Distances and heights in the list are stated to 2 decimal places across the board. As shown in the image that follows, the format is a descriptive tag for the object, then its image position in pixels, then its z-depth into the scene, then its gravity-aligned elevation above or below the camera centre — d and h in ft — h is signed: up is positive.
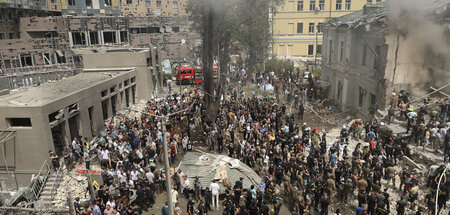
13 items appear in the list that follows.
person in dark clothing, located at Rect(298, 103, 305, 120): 82.94 -20.31
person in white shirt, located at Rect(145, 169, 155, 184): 47.42 -20.24
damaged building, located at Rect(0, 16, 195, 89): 114.01 -2.59
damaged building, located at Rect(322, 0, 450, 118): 67.51 -4.73
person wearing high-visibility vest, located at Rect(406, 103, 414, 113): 64.44 -15.36
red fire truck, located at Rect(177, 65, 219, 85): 123.97 -15.95
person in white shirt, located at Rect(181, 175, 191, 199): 47.60 -21.88
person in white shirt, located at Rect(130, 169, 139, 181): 47.52 -20.09
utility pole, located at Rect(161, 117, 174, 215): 32.18 -13.97
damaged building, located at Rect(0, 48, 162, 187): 53.83 -14.06
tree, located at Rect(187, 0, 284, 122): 105.83 +1.28
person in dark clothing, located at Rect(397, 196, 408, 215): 39.01 -20.82
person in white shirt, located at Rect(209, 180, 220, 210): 45.83 -22.09
